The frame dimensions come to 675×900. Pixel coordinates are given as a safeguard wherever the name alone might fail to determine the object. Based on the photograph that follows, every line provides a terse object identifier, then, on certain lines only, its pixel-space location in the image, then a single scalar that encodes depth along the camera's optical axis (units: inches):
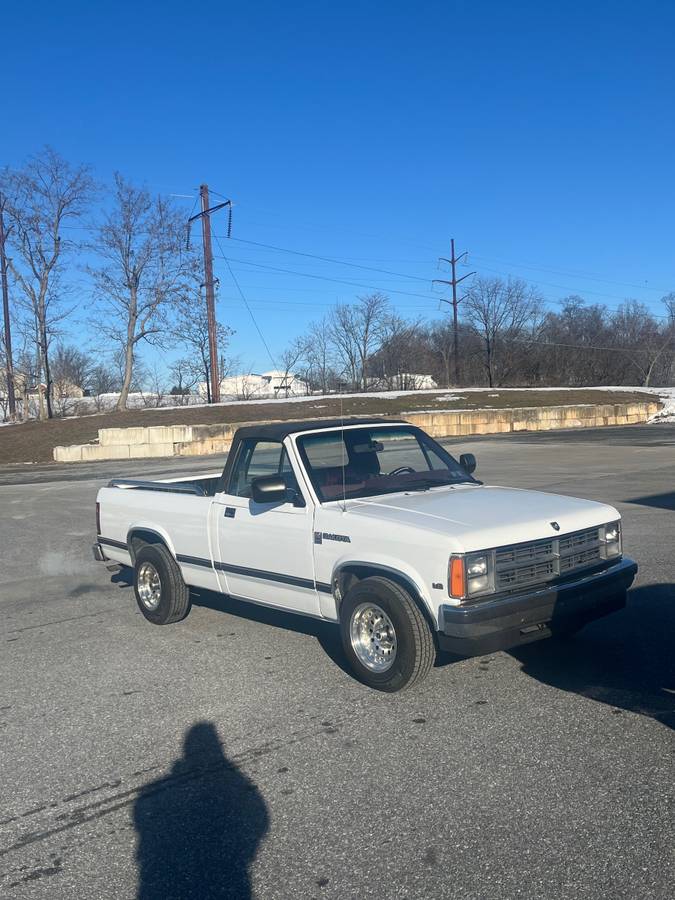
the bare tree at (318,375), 2343.8
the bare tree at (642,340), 3063.5
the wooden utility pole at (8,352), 1736.0
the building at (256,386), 2818.2
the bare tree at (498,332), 2923.2
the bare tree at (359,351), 2450.8
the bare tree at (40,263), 1657.2
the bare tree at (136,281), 1654.8
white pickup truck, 192.7
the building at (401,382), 2514.8
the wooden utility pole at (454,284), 2186.3
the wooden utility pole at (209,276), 1398.9
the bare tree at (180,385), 2460.6
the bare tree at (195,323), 1653.5
